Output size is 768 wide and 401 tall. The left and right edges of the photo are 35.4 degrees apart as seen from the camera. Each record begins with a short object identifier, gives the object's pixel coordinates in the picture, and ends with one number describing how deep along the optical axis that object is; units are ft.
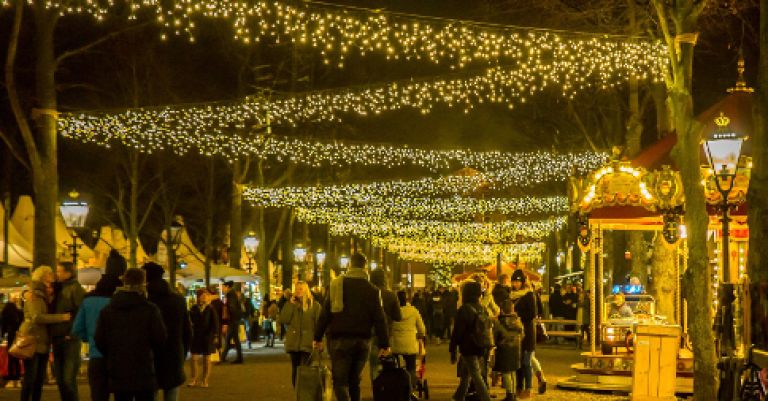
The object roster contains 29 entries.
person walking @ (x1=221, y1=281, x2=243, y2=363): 88.43
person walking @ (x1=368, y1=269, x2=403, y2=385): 43.32
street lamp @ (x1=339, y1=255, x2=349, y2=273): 256.73
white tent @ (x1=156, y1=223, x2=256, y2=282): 131.03
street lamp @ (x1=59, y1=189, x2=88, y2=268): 89.97
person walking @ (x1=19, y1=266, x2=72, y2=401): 45.68
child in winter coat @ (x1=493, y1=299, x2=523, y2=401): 53.26
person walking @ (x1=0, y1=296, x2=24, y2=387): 64.03
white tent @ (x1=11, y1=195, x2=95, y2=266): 114.32
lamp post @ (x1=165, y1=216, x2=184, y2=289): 114.73
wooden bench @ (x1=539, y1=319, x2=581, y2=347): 107.12
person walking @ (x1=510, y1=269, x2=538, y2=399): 57.98
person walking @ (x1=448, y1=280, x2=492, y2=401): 48.70
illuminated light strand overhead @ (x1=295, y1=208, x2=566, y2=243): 163.02
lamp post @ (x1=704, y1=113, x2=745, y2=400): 42.70
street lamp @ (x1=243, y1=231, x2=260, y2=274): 156.56
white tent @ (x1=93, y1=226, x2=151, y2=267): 131.01
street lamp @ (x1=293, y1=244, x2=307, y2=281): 182.50
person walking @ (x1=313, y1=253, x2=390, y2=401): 38.24
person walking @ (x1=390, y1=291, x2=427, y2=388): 51.39
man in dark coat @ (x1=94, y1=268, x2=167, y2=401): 30.94
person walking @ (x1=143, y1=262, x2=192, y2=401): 33.22
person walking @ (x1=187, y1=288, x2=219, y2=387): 66.08
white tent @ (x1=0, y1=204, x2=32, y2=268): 98.52
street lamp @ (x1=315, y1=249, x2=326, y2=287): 215.82
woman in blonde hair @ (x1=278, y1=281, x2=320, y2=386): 55.42
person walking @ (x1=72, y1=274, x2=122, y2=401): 35.01
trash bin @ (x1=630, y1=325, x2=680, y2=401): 55.47
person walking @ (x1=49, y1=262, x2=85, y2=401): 44.34
